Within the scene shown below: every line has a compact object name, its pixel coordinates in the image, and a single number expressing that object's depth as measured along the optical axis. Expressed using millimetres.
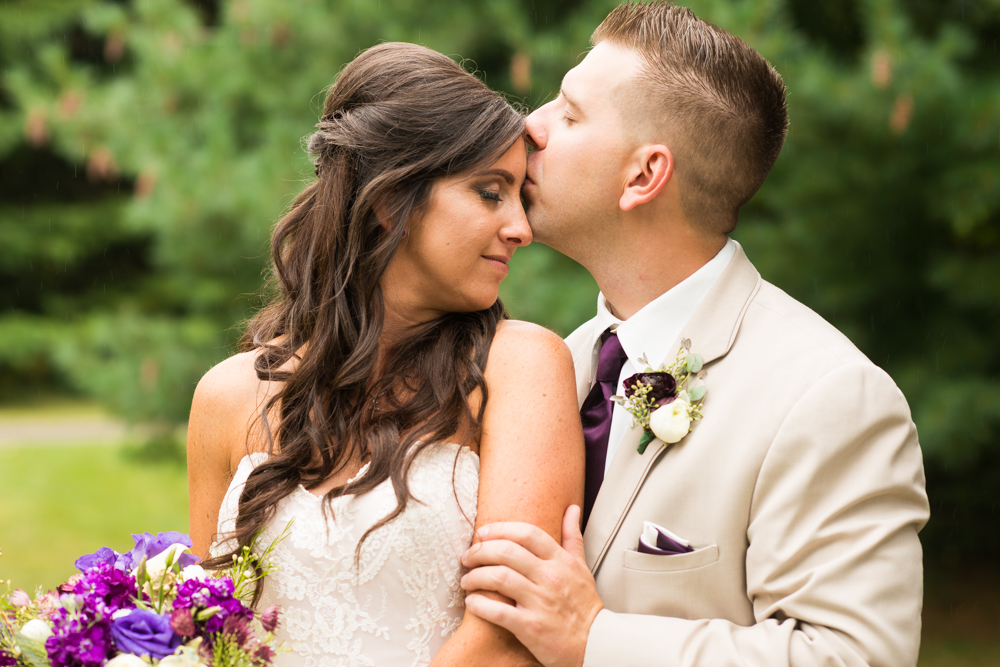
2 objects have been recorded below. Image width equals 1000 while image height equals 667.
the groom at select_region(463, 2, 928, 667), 2438
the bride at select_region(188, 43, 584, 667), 2697
